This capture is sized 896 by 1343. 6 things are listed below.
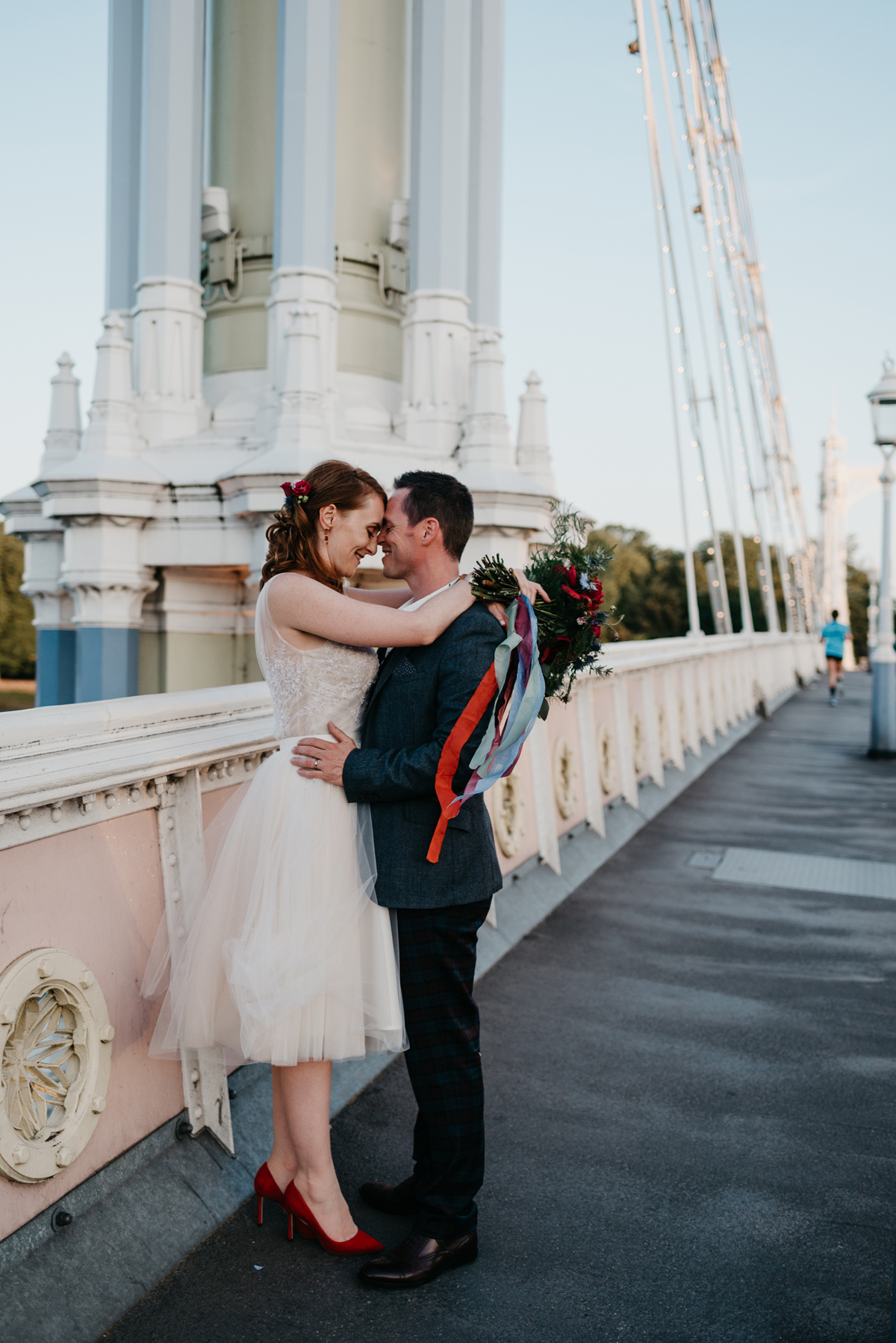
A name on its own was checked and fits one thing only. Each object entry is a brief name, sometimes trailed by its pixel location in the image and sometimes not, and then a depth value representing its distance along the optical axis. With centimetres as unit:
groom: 260
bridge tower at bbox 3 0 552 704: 1155
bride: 253
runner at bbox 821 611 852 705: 2312
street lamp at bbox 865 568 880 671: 6610
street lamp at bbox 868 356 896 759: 1354
